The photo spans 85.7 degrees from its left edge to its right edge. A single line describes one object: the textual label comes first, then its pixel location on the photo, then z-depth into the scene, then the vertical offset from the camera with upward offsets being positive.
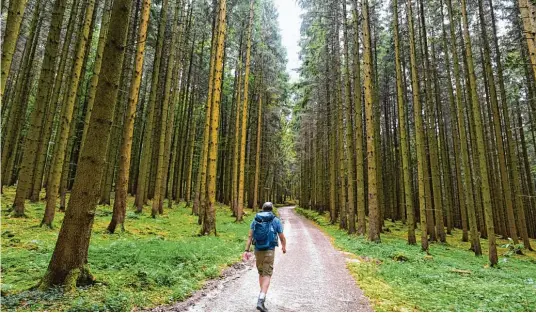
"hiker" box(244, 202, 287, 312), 5.51 -0.73
